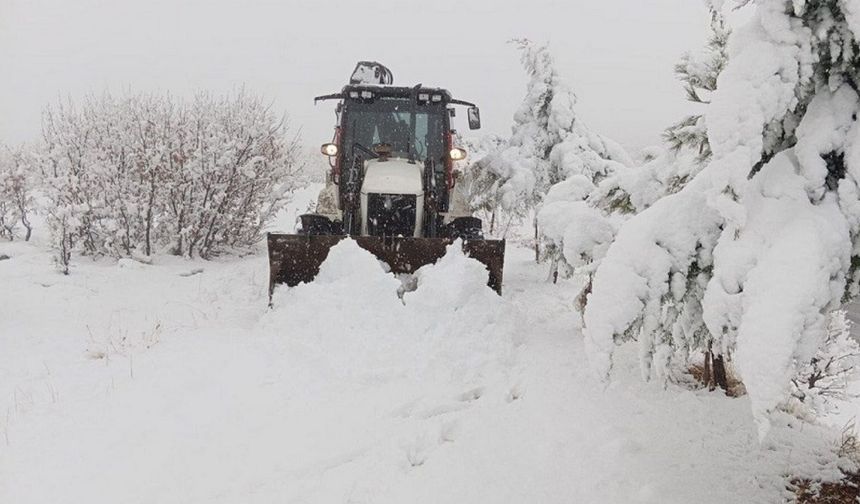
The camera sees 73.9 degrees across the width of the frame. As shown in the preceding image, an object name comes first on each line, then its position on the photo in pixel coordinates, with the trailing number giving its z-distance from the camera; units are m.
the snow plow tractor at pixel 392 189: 6.48
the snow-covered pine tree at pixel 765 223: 2.25
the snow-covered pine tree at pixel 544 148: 11.40
